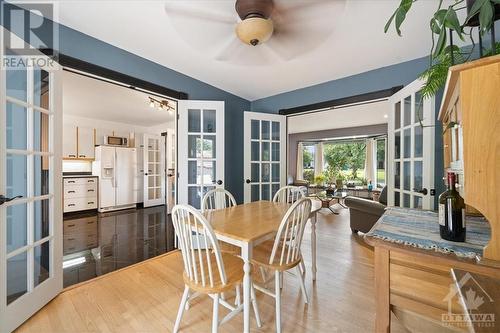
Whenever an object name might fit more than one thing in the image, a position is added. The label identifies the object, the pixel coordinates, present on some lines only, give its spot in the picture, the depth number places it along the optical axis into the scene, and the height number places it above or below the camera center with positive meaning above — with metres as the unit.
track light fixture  3.75 +1.17
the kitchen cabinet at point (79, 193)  4.61 -0.63
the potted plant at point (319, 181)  6.96 -0.50
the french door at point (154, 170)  5.77 -0.12
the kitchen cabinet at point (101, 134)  5.42 +0.83
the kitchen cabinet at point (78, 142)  4.85 +0.56
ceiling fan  1.39 +1.10
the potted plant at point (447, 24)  0.77 +0.63
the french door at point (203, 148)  3.02 +0.26
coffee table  5.38 -0.80
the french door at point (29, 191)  1.46 -0.20
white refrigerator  5.10 -0.27
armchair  3.29 -0.75
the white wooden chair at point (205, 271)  1.27 -0.72
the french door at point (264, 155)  3.42 +0.19
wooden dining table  1.33 -0.45
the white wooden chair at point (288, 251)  1.45 -0.65
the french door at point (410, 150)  2.03 +0.17
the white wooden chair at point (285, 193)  2.62 -0.35
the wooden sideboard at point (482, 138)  0.72 +0.10
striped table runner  0.84 -0.32
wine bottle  0.89 -0.21
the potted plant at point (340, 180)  7.09 -0.48
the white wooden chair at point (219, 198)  2.53 -0.41
